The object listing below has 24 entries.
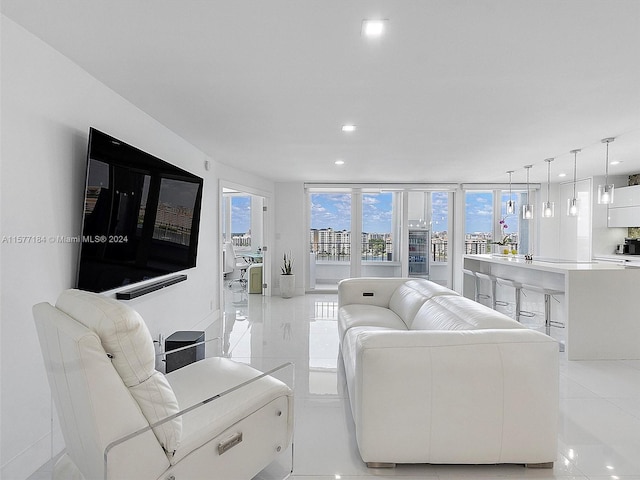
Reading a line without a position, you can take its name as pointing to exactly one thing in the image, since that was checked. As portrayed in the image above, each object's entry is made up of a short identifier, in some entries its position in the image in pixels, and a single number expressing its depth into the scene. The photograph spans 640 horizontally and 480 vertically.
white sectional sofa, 1.97
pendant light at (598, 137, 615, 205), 4.27
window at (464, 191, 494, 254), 7.84
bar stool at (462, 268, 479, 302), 6.67
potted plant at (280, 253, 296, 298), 7.38
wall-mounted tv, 2.39
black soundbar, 2.83
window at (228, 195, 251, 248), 9.66
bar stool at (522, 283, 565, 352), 4.62
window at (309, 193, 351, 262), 7.96
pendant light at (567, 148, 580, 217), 4.71
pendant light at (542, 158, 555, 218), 5.24
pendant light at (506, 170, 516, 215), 5.90
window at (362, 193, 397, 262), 7.97
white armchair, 1.27
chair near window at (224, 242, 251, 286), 8.34
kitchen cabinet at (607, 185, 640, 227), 6.32
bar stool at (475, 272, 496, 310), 5.81
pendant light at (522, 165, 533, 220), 5.59
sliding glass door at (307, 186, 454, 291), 7.89
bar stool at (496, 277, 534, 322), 5.05
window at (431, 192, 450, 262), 7.89
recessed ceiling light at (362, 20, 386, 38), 1.83
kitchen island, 3.89
